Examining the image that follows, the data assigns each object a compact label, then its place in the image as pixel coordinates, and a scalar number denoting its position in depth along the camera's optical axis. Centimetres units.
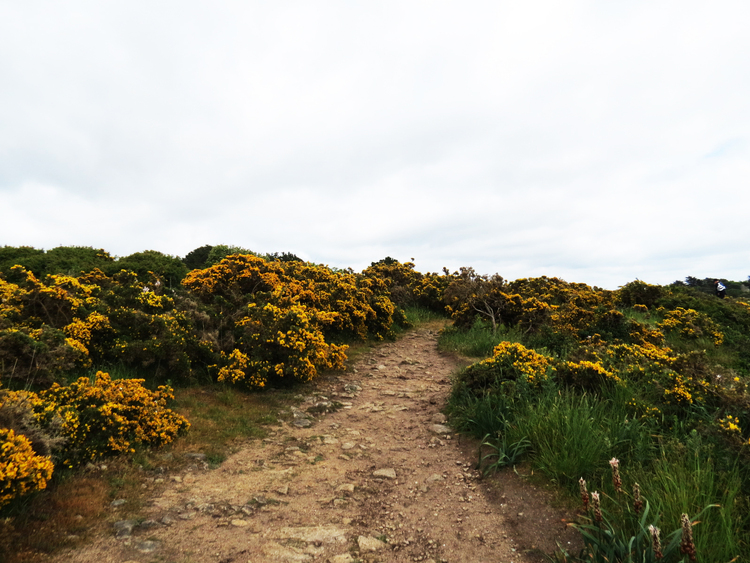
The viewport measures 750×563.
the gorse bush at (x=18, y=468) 321
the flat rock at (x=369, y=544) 367
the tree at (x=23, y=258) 1316
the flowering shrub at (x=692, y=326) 1265
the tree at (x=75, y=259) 1347
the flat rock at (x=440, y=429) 646
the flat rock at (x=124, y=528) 352
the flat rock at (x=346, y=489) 473
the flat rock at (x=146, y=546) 334
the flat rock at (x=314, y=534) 374
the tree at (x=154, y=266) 1442
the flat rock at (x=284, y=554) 338
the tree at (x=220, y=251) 2019
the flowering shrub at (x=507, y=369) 645
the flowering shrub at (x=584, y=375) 605
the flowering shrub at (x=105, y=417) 449
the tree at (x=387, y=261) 2522
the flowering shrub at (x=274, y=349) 778
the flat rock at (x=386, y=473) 520
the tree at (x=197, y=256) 2301
